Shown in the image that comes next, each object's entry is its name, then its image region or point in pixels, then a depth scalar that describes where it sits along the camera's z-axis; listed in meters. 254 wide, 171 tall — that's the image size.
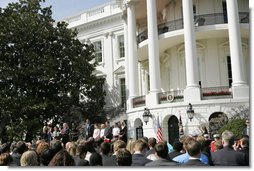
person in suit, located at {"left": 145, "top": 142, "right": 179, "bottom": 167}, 5.08
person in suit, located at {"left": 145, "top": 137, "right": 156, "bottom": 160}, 6.27
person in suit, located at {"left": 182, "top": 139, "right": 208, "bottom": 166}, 4.77
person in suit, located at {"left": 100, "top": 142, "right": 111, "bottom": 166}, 6.04
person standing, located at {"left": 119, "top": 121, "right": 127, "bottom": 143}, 15.03
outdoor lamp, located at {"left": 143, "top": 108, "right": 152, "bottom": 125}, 19.72
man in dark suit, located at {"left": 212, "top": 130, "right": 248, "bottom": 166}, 5.26
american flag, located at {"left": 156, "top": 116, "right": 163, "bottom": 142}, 15.90
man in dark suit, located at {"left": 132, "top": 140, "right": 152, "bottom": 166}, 5.57
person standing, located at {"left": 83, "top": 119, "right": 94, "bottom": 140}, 16.89
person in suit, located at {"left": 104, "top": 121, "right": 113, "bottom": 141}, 15.57
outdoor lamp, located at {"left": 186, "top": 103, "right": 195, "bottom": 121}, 18.17
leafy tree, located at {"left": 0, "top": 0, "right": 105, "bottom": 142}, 20.69
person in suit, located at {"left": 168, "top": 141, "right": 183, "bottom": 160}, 6.39
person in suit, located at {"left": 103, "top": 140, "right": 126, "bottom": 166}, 5.84
